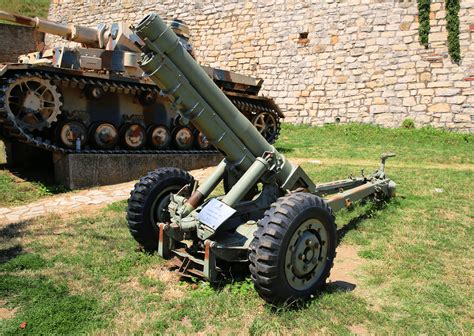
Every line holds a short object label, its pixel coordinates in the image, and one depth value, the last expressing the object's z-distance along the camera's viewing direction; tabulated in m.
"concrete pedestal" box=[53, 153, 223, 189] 8.18
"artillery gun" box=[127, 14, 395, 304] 3.37
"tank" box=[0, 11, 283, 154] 7.92
